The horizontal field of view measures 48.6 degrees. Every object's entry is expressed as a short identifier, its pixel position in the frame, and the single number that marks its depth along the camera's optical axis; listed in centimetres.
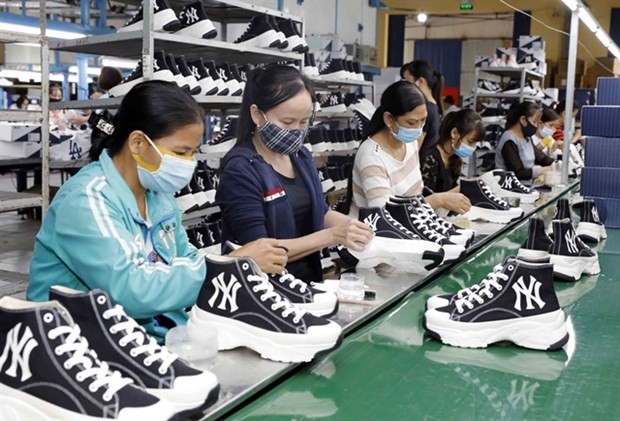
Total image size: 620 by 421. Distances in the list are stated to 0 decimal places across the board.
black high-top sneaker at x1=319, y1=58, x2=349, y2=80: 674
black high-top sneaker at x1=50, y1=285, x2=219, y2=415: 120
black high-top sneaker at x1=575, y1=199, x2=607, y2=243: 338
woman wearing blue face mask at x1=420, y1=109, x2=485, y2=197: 407
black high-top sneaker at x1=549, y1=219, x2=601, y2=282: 253
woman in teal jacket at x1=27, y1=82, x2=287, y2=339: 151
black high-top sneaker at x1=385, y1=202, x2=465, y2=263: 242
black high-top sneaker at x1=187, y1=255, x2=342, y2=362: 147
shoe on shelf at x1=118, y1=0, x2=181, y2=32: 406
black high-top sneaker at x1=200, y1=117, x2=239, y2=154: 480
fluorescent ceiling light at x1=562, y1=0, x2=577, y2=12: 534
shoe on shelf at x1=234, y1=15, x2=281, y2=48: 513
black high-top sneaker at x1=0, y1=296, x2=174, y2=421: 108
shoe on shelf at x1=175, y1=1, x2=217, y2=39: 441
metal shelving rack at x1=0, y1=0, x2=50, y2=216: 387
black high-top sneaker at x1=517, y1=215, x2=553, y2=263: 262
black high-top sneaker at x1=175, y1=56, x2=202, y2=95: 435
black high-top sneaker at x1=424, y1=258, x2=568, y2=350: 172
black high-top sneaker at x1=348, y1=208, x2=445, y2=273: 229
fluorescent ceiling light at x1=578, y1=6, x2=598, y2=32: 580
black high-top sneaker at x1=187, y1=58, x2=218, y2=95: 454
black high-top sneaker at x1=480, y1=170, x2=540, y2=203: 439
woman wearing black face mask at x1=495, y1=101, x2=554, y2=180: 591
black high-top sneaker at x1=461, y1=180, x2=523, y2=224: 352
